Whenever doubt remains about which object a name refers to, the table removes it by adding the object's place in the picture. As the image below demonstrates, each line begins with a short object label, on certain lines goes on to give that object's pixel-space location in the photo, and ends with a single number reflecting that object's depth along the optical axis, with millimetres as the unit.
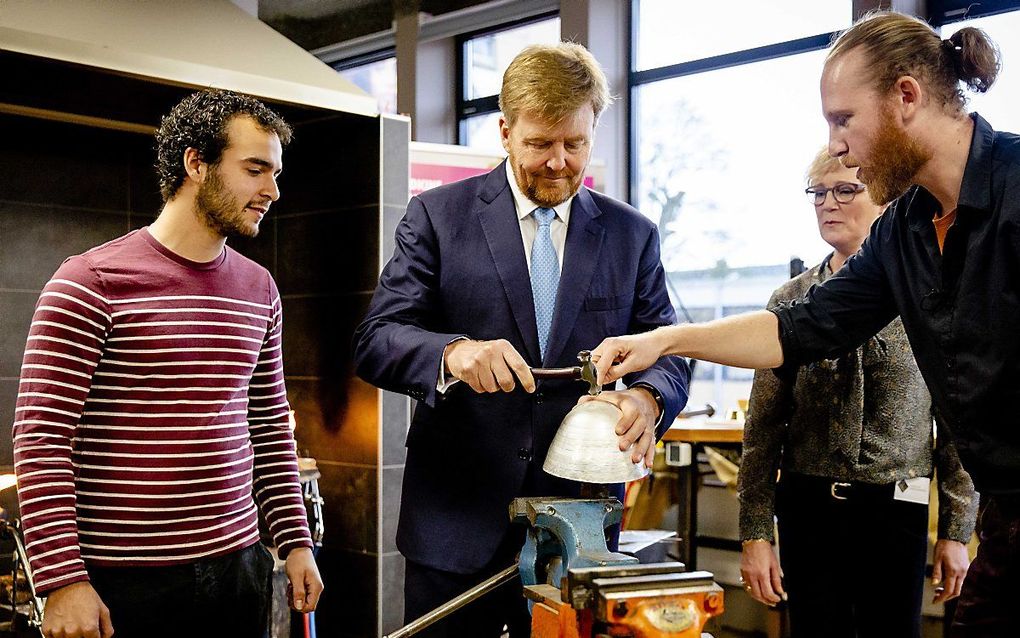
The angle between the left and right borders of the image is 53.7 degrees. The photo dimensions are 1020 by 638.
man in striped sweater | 1918
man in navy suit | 1941
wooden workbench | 4281
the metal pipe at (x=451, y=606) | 1673
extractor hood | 3654
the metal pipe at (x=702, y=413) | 4918
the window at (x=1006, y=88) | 4660
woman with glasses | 2375
